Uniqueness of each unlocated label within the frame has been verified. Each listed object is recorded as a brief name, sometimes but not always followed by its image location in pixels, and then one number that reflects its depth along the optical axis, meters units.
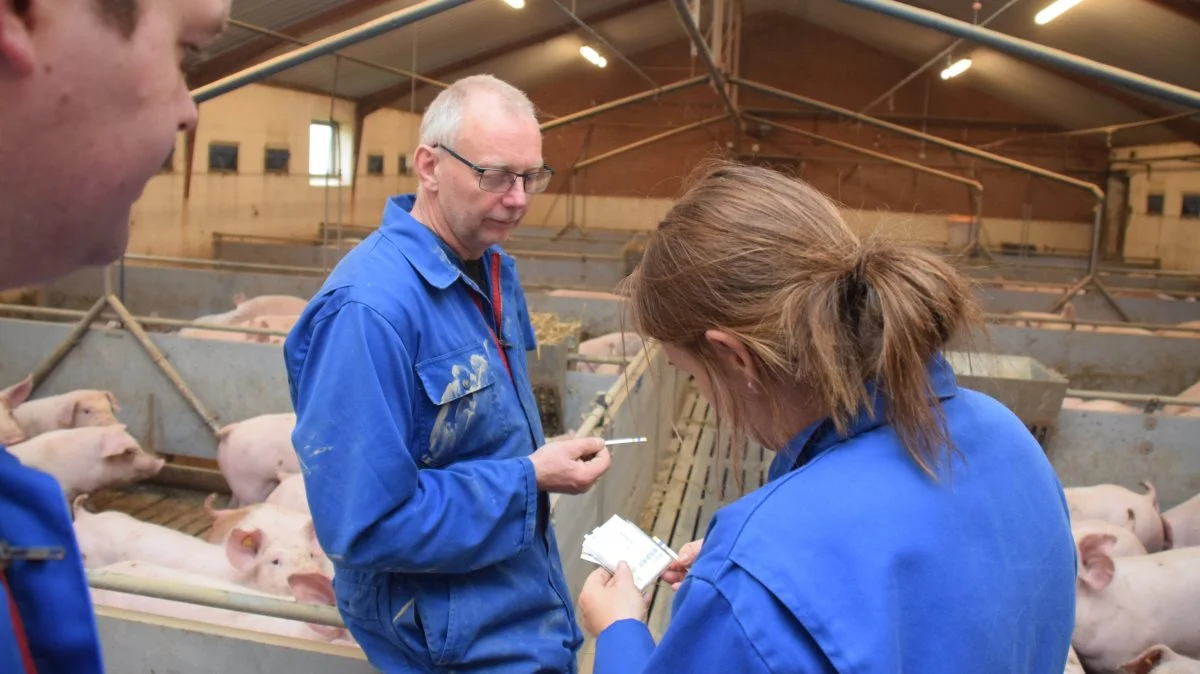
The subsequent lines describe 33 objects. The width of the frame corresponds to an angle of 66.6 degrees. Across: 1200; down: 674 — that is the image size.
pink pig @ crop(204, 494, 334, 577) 3.09
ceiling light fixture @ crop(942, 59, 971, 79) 9.23
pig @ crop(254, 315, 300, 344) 5.59
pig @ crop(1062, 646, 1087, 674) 2.54
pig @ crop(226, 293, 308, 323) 6.28
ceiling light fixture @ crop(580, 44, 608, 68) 10.05
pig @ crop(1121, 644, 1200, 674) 2.62
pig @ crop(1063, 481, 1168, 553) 3.76
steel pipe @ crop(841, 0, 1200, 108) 2.84
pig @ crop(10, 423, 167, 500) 4.06
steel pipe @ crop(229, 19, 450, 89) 6.25
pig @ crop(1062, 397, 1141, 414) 4.23
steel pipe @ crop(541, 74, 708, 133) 7.12
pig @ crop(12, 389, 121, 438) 4.34
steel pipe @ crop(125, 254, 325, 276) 6.57
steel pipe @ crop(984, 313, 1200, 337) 5.97
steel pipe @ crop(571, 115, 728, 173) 10.35
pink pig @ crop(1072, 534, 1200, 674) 3.13
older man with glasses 1.36
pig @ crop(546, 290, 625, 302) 6.79
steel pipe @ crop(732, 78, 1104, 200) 7.38
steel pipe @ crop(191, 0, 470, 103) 2.86
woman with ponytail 0.79
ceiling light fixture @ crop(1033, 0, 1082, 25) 7.05
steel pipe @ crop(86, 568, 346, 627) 1.72
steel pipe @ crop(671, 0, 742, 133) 4.60
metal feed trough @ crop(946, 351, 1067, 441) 3.88
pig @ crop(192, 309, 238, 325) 6.00
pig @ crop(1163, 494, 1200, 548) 3.79
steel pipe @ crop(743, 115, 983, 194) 9.15
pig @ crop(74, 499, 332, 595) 2.98
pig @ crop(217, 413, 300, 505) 4.08
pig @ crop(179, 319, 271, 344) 5.38
